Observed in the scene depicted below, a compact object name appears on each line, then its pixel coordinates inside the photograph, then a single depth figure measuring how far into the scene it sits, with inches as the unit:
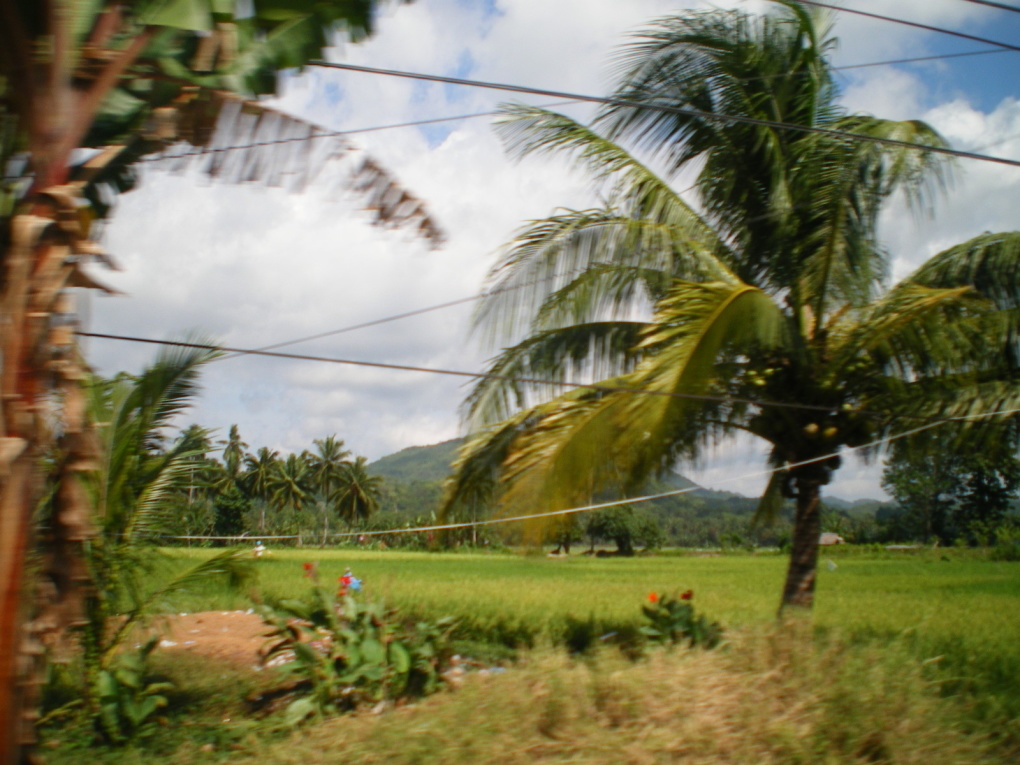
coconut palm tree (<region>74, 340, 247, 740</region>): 222.2
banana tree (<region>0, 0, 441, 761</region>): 85.9
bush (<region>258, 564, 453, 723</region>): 215.8
